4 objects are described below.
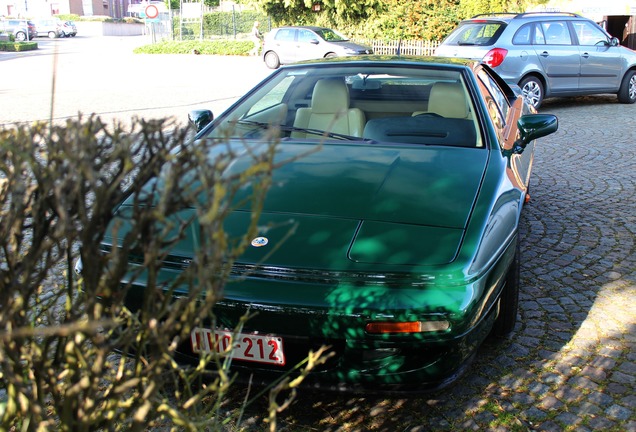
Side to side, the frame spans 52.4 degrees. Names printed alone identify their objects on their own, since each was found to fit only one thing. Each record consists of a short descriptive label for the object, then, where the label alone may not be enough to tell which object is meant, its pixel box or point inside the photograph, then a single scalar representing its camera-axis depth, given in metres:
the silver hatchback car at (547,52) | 11.37
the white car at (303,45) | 22.48
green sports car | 2.47
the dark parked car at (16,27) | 47.47
